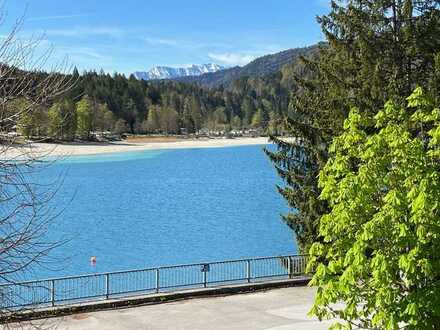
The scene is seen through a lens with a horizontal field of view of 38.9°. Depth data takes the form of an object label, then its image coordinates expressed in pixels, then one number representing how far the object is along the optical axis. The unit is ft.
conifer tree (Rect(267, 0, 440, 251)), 65.82
